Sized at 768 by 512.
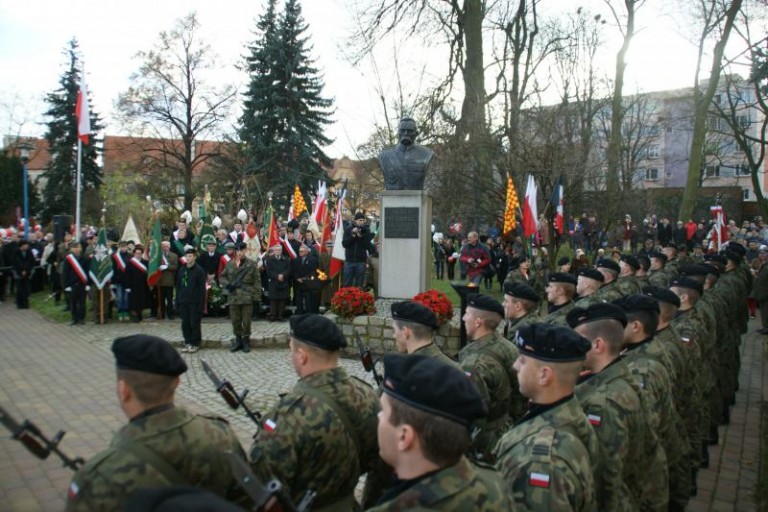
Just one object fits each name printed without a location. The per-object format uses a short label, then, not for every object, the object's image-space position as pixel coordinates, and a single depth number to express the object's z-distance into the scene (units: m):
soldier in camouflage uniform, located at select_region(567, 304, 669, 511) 3.28
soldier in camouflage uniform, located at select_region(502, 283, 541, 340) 6.13
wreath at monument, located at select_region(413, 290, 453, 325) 10.35
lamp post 21.09
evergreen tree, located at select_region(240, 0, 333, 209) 36.31
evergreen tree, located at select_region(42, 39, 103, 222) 43.31
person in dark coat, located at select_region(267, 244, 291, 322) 14.24
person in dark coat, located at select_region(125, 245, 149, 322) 14.59
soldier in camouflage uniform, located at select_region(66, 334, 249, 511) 2.38
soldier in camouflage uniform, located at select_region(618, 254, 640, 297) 9.79
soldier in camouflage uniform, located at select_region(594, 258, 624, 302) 9.45
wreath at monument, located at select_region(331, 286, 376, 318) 11.38
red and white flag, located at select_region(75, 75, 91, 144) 18.70
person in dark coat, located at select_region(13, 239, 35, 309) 17.33
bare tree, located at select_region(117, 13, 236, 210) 38.91
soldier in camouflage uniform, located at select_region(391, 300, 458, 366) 4.64
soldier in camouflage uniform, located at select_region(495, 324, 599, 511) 2.57
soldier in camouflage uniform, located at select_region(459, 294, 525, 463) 4.55
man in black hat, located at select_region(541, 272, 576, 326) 7.48
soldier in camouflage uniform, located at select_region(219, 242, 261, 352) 11.74
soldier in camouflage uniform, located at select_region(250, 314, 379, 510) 3.07
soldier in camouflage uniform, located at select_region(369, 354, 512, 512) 2.06
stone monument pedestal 12.03
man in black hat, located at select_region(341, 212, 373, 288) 14.05
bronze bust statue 12.12
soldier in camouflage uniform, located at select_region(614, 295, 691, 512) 4.36
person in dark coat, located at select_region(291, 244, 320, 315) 14.63
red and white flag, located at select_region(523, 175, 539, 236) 14.21
